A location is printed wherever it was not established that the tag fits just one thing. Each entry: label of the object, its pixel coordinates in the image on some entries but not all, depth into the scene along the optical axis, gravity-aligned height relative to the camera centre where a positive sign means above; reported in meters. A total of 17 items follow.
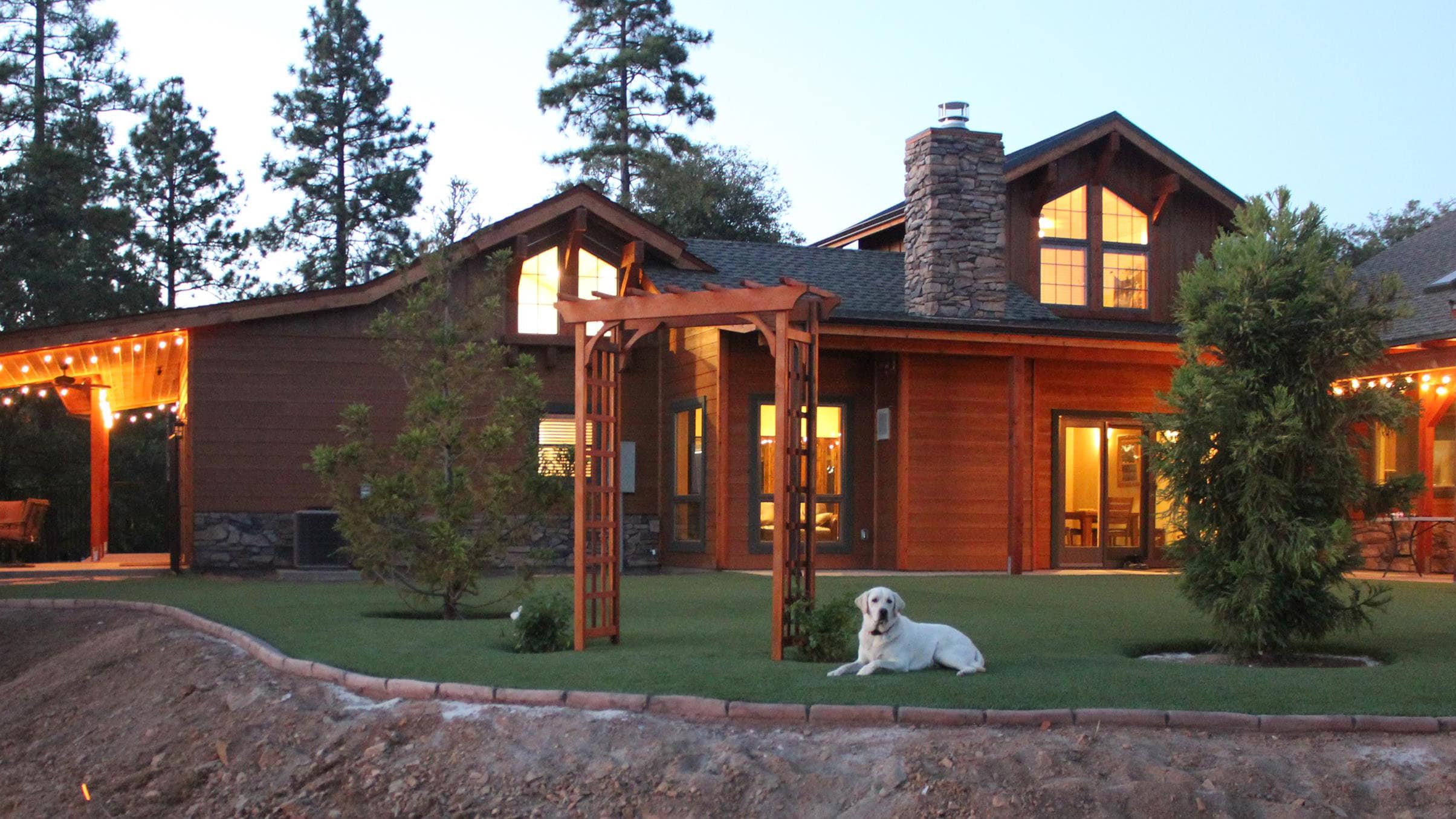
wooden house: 15.02 +0.89
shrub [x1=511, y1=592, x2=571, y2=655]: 8.34 -1.13
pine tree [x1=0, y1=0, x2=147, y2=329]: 23.75 +5.16
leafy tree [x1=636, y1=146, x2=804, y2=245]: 31.00 +6.32
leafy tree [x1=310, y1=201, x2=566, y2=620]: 10.12 -0.15
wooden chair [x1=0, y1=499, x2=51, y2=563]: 16.50 -0.91
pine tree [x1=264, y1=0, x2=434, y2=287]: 31.27 +7.19
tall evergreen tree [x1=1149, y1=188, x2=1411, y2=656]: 8.03 +0.16
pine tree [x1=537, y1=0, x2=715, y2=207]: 32.25 +9.07
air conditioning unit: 14.54 -1.00
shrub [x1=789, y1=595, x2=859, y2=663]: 7.73 -1.06
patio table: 14.70 -0.93
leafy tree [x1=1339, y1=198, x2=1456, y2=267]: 42.41 +7.77
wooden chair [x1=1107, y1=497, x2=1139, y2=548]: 16.20 -0.88
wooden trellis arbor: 7.82 +0.33
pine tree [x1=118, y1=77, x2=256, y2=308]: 29.39 +5.75
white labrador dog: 7.08 -1.07
